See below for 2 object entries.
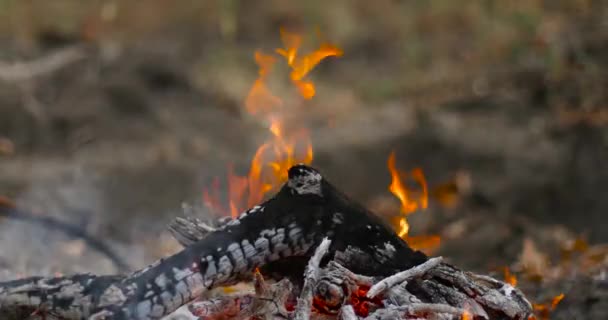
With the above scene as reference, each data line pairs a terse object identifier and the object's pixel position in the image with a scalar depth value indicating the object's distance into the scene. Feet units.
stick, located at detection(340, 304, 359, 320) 14.15
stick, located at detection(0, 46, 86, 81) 45.42
